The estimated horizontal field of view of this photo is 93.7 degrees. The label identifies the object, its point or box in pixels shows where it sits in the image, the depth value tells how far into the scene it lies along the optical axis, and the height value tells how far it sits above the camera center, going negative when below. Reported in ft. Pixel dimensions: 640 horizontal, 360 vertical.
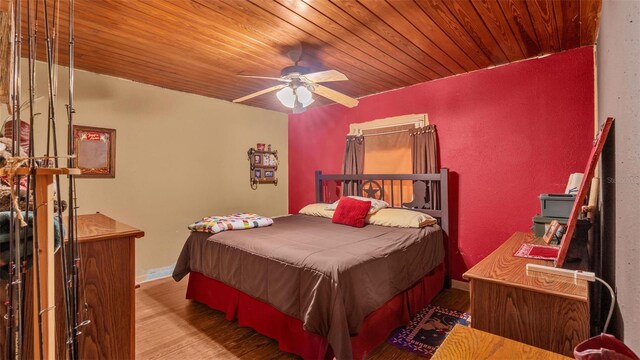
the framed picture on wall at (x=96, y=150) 9.70 +0.96
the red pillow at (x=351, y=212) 10.19 -1.20
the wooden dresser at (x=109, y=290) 4.15 -1.61
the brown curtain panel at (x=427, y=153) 10.68 +0.88
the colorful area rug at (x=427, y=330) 6.77 -3.79
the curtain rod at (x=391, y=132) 11.87 +1.83
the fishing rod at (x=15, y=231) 2.63 -0.47
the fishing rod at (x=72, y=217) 3.12 -0.42
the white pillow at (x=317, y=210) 11.87 -1.35
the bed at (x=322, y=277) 5.64 -2.28
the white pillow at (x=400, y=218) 9.49 -1.35
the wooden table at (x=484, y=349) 3.08 -1.84
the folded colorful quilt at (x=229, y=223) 8.69 -1.37
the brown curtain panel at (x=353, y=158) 12.98 +0.85
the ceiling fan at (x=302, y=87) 7.71 +2.51
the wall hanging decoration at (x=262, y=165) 14.51 +0.64
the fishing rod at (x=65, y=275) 2.97 -1.00
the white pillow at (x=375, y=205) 10.70 -1.00
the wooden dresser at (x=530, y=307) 3.76 -1.74
